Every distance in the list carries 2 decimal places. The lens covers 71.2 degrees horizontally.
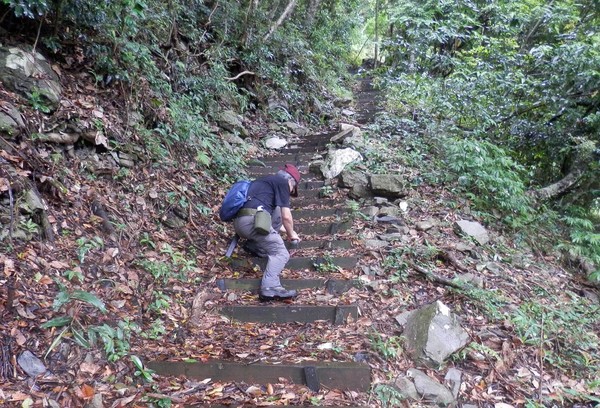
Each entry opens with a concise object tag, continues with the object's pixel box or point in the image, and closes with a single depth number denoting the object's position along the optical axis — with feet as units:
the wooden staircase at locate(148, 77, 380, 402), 11.43
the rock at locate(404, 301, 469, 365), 12.34
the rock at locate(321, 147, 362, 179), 26.12
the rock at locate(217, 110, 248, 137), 31.36
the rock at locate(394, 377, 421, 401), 11.16
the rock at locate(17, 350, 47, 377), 10.19
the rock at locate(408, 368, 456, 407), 11.18
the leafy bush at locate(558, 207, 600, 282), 22.09
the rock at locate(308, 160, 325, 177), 27.20
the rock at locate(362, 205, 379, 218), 20.95
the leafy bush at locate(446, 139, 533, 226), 23.38
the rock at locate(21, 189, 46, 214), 13.08
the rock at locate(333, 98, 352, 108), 49.14
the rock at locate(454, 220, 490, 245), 19.99
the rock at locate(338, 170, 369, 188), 23.72
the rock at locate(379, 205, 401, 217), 20.86
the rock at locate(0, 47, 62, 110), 15.60
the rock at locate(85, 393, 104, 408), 10.06
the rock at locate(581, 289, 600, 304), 20.12
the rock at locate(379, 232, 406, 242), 18.58
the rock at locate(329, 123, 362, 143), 30.86
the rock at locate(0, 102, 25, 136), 13.87
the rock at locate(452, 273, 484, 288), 16.12
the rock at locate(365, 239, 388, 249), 18.15
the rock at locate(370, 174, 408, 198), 22.21
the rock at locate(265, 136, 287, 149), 33.86
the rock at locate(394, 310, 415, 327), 13.73
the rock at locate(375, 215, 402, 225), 20.09
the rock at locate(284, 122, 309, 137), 38.27
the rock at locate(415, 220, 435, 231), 19.88
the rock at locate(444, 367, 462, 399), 11.67
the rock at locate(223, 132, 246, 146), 30.68
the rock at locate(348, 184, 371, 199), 23.22
